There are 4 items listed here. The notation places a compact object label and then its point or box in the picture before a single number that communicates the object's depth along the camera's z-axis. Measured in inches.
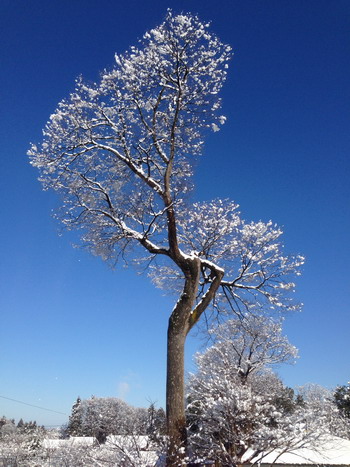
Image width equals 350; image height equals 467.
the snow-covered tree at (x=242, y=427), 262.3
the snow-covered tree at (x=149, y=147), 337.4
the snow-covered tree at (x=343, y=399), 1352.1
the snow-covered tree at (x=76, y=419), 2097.7
